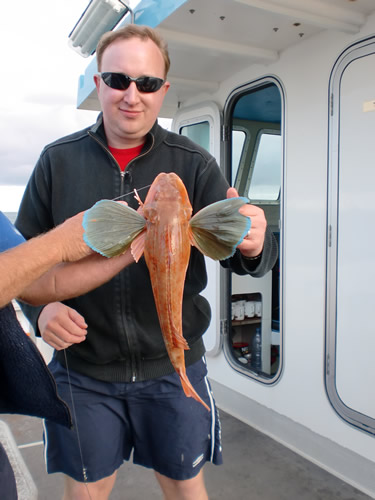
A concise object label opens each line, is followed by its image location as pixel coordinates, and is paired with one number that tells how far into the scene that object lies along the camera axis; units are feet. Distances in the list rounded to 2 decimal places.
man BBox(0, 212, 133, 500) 4.71
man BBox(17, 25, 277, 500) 7.09
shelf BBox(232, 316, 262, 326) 18.94
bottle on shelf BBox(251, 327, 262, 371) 18.56
